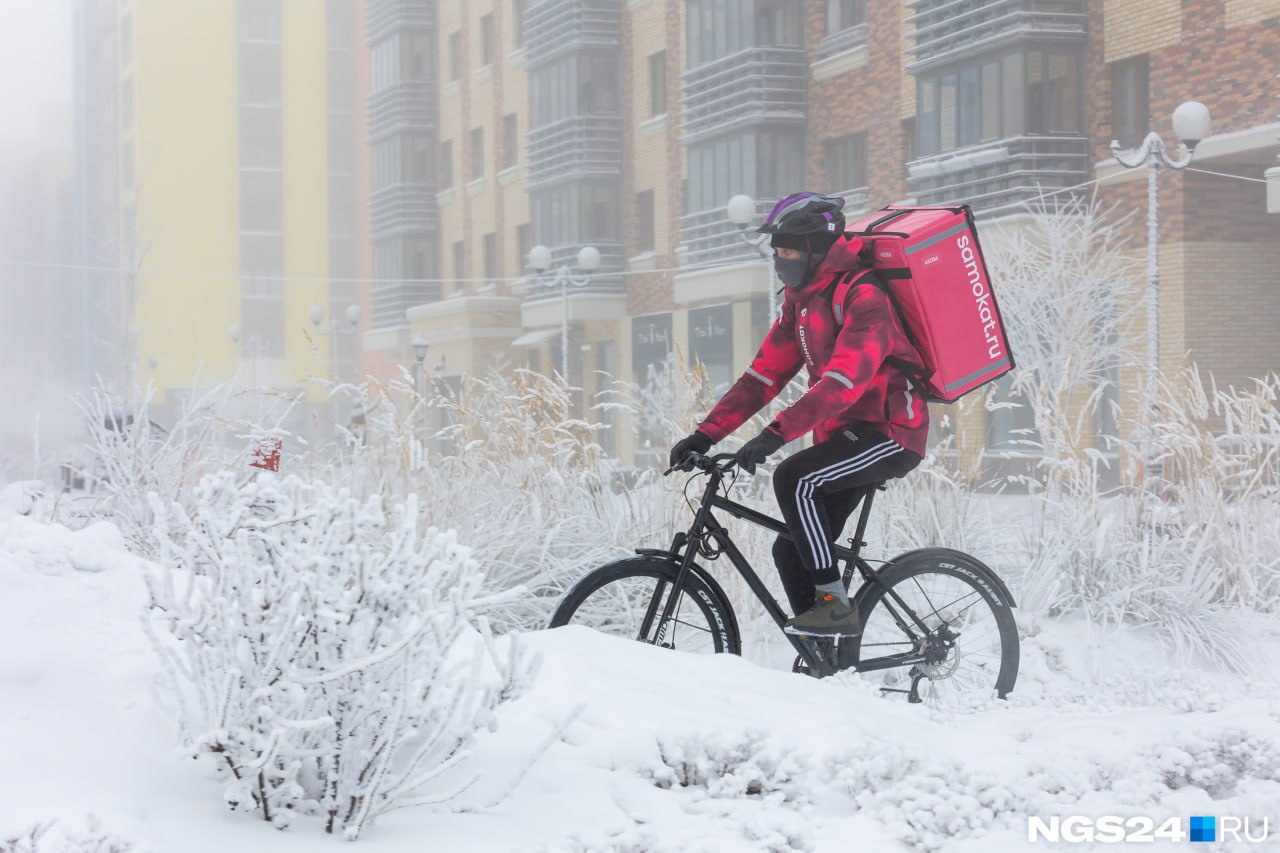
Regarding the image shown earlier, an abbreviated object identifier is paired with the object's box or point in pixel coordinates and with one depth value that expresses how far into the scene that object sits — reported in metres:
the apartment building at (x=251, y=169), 62.16
